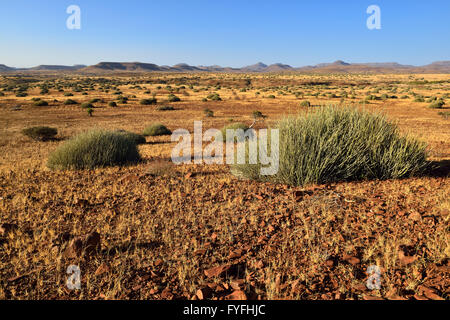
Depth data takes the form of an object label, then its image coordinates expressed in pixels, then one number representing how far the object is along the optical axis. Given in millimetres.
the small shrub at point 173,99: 36319
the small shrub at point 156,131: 16241
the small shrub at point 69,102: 31144
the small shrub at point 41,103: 29409
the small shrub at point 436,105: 27284
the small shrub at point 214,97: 37219
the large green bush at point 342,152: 6047
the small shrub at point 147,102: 33156
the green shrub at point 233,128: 13891
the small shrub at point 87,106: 28600
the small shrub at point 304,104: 29056
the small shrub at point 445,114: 21466
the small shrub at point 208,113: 23875
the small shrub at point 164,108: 28438
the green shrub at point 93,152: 8086
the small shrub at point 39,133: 14742
